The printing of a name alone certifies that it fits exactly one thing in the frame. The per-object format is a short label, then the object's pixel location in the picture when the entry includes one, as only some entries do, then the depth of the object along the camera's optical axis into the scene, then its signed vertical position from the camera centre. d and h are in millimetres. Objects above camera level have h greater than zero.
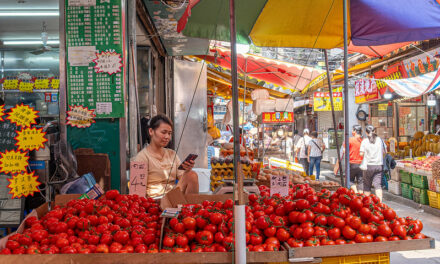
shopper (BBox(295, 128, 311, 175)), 15136 -1006
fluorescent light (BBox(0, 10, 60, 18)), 7055 +2356
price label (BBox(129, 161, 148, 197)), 3846 -526
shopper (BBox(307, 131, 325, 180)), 14227 -974
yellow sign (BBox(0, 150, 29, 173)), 3508 -294
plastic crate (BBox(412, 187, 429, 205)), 9086 -1834
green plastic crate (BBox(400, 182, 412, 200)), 9911 -1845
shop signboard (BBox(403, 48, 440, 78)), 10900 +1972
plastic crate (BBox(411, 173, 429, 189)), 9109 -1463
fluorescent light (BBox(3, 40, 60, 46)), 8385 +2129
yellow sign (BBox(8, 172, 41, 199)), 3510 -529
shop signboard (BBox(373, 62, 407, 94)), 12852 +1978
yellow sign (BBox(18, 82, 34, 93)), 7228 +910
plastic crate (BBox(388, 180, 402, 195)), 10703 -1897
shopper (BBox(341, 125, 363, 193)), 9805 -877
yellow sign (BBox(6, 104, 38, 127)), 3561 +156
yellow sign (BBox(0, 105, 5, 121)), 3544 +197
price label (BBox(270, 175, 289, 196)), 3398 -560
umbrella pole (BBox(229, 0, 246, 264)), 2107 -361
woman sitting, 4477 -445
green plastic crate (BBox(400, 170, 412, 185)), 9993 -1481
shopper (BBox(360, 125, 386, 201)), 9172 -832
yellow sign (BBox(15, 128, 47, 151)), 3555 -75
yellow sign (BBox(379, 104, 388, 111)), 18673 +964
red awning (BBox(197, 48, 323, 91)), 11508 +1978
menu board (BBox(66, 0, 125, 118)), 4777 +1075
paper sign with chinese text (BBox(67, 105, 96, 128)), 4801 +194
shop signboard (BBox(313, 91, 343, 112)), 18094 +1288
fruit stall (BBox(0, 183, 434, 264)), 2344 -760
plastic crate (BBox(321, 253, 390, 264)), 2428 -916
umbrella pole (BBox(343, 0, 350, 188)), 4148 +386
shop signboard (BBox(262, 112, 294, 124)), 15127 +441
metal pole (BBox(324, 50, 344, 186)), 4590 +238
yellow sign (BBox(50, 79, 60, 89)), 7320 +963
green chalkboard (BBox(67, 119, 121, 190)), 4898 -122
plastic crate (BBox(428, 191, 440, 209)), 8547 -1812
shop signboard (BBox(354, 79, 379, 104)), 15016 +1536
